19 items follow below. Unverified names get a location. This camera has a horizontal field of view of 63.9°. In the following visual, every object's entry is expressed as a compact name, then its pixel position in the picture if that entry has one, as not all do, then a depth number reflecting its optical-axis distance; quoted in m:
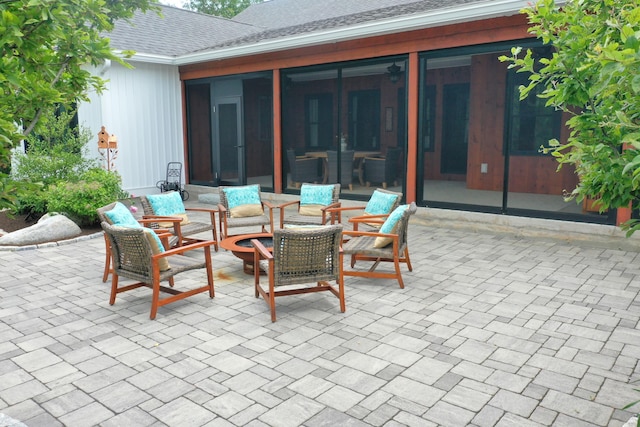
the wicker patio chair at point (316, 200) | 7.22
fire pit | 5.12
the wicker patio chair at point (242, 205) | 6.81
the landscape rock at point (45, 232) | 6.86
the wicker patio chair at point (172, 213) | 6.21
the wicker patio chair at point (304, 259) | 4.12
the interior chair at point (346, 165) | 11.27
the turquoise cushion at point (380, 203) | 6.09
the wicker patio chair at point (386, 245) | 4.94
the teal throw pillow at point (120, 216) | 4.62
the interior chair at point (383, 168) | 11.30
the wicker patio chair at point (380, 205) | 6.07
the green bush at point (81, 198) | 7.58
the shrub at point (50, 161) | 8.29
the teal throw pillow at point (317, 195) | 7.27
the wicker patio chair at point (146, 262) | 4.18
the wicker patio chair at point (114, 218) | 4.62
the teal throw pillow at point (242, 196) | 6.90
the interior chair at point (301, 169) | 11.76
